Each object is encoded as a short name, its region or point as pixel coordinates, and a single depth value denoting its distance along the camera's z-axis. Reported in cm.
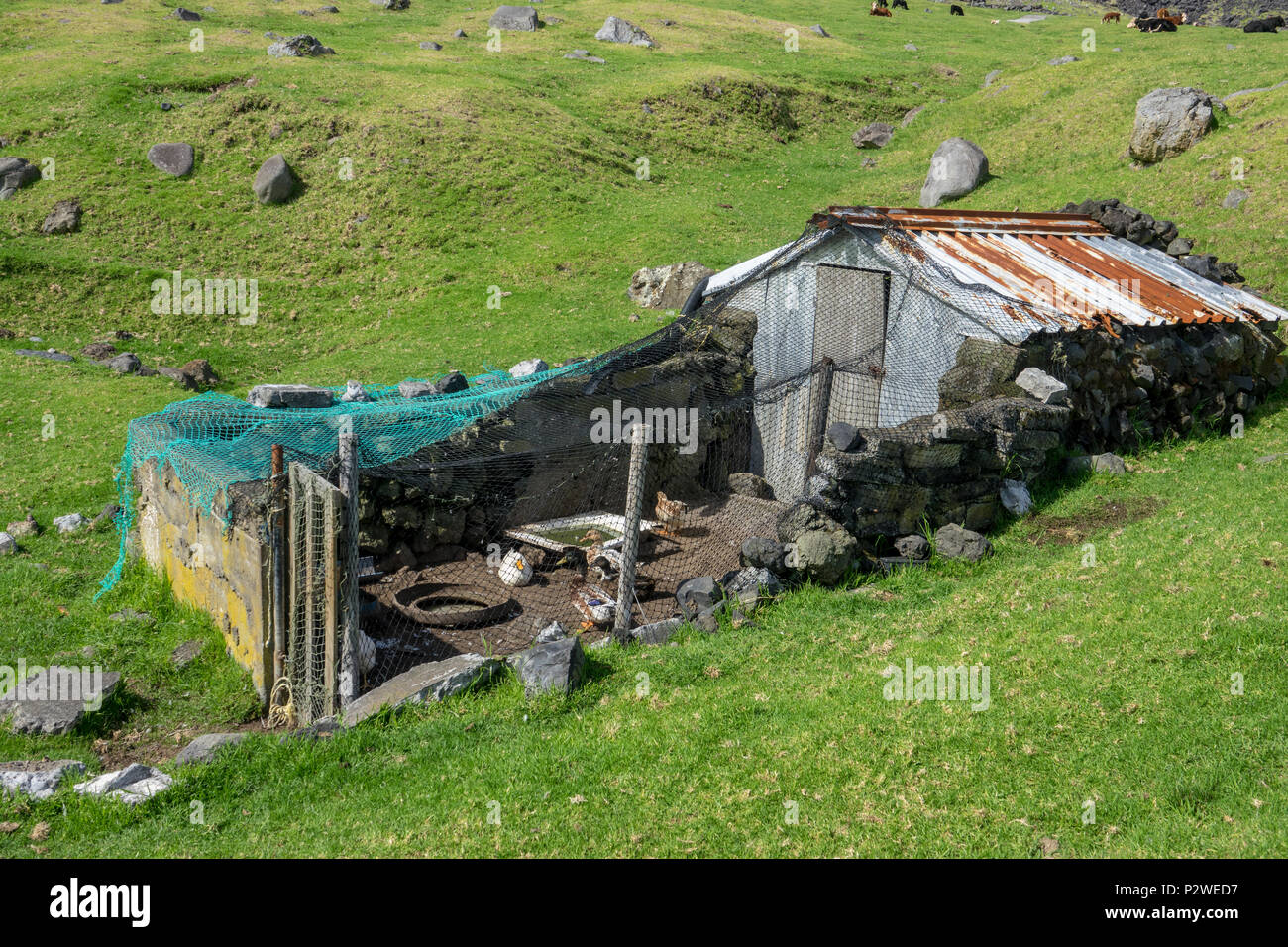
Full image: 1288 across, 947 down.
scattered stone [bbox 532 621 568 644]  945
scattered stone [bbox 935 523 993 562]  998
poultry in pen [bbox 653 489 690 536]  1255
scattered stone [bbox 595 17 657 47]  4256
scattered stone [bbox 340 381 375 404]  1273
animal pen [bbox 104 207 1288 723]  899
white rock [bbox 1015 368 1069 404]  1173
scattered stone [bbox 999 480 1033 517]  1109
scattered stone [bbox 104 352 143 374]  1889
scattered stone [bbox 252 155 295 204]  2625
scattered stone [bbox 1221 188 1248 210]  2078
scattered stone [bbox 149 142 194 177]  2692
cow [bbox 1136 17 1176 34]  4404
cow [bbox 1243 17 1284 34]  4066
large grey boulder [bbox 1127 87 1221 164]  2405
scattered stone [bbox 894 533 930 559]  1009
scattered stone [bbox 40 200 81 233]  2419
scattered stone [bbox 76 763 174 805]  677
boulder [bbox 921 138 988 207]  2675
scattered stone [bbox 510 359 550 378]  1531
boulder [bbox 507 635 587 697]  770
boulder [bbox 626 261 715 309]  2218
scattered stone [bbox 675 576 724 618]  943
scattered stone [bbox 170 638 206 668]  950
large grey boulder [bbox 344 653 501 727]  762
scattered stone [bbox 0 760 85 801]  684
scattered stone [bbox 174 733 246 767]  725
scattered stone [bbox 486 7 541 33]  4288
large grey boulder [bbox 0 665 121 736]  818
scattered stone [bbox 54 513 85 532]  1290
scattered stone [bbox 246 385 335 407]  1195
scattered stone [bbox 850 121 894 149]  3409
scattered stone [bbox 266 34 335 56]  3409
